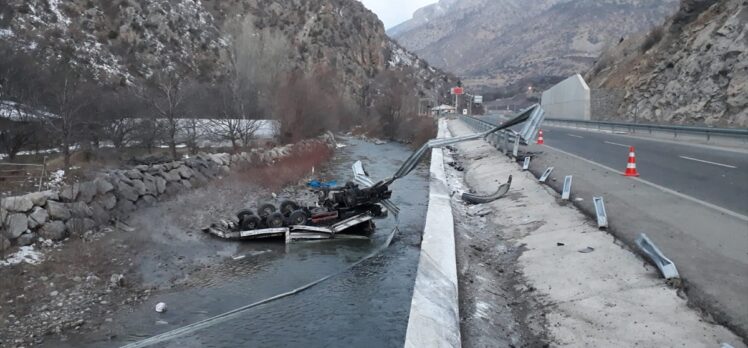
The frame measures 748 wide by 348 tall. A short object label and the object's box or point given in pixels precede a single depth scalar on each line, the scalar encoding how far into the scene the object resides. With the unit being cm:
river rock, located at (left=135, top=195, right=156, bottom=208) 1625
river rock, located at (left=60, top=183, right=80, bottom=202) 1301
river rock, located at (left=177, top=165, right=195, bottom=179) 1967
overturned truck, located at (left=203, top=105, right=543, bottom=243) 1380
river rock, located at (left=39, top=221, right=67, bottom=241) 1171
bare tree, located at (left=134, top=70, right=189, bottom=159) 2429
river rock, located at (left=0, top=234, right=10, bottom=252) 1068
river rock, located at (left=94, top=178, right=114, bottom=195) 1474
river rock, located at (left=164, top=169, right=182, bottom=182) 1872
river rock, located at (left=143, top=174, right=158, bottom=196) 1712
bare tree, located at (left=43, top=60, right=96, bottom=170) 1881
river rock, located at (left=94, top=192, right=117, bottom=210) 1443
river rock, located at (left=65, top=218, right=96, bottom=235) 1247
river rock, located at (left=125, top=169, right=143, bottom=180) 1698
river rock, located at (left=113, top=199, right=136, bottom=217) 1484
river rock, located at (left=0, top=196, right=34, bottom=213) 1149
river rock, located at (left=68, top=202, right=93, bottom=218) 1289
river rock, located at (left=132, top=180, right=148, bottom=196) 1656
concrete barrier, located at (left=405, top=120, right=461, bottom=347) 519
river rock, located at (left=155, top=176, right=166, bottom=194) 1775
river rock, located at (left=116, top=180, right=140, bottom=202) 1552
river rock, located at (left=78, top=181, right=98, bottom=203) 1378
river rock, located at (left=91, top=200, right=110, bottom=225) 1368
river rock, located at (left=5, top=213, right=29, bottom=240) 1109
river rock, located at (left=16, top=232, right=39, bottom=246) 1113
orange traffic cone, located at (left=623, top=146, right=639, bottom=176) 1355
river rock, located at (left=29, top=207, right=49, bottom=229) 1169
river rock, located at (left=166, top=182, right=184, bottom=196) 1826
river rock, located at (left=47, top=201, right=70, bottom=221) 1230
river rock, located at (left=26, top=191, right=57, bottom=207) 1207
